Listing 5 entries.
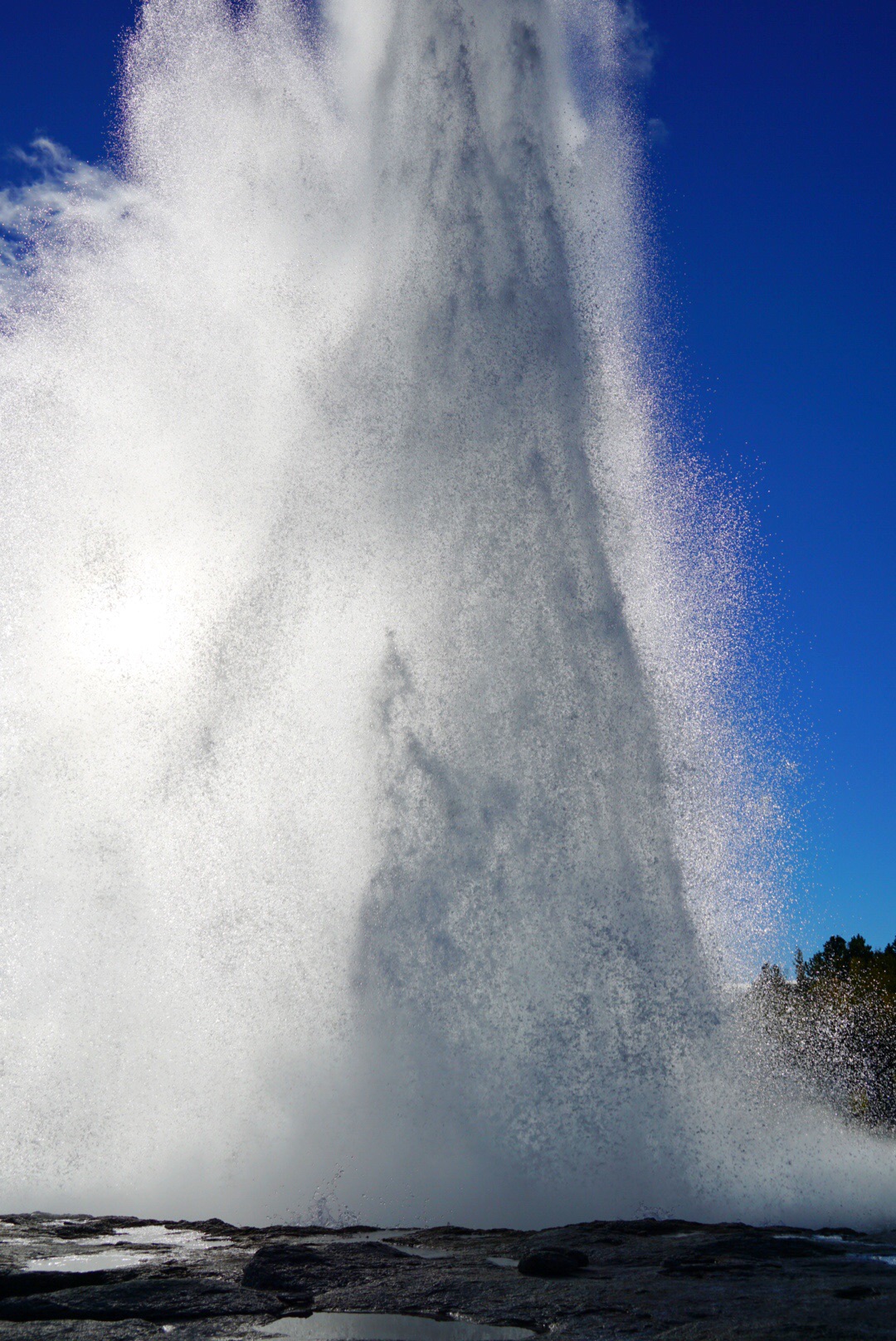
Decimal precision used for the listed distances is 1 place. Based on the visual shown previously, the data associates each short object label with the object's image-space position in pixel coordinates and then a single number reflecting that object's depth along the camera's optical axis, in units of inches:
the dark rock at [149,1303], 268.4
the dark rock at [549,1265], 303.7
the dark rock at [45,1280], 294.5
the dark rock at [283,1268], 294.5
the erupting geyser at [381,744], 495.2
